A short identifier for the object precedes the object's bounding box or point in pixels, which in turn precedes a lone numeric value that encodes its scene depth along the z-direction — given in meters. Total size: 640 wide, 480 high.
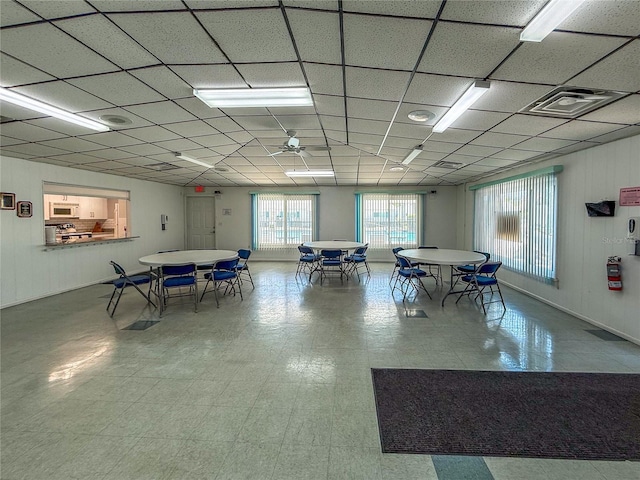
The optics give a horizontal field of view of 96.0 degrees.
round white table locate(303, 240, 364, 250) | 6.91
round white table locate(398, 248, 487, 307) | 4.86
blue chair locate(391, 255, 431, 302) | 5.21
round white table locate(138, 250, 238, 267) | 4.68
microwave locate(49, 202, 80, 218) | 7.30
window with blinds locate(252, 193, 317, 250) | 9.62
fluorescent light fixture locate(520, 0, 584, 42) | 1.50
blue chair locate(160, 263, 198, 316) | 4.43
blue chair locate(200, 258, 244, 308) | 4.98
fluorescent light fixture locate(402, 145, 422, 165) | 4.84
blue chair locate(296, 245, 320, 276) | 6.81
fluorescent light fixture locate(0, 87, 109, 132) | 2.78
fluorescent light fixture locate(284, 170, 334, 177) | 7.03
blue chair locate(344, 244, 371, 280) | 6.75
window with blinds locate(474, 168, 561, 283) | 4.82
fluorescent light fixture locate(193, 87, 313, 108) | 2.94
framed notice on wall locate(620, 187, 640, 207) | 3.35
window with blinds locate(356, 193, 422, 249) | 9.38
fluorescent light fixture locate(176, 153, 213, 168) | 5.50
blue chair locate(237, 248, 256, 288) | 6.05
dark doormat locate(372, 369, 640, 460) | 1.84
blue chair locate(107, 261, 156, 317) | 4.41
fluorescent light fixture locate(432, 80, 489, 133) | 2.45
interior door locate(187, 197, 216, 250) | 9.93
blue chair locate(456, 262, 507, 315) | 4.59
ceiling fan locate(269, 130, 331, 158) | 4.42
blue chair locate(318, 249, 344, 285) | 6.52
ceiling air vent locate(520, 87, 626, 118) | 2.46
